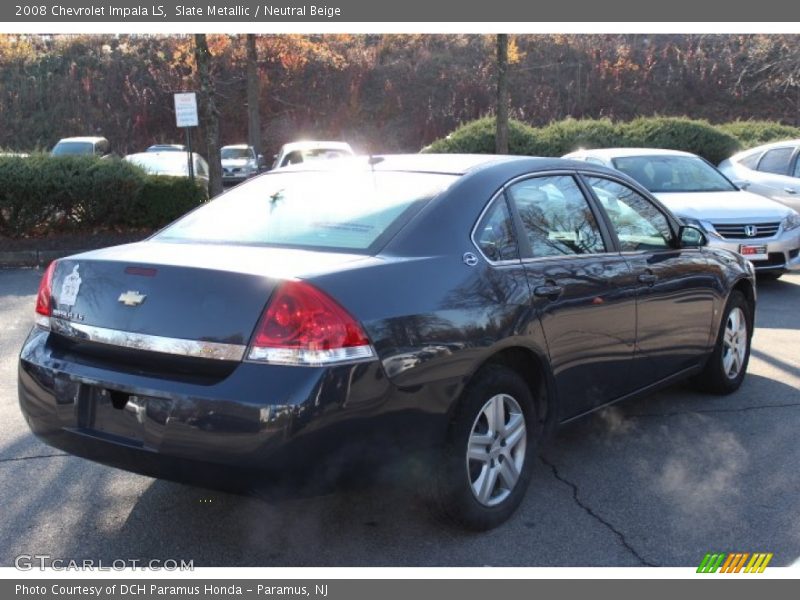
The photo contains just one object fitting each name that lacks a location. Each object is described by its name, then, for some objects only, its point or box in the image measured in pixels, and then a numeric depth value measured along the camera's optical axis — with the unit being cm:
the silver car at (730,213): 964
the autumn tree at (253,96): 2702
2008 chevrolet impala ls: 307
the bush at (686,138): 1778
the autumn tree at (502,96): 1502
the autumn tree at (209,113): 1391
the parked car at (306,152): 1772
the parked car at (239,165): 2600
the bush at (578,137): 1798
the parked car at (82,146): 2245
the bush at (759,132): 2012
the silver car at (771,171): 1219
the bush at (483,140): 1827
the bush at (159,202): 1276
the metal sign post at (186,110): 1457
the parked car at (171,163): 1745
